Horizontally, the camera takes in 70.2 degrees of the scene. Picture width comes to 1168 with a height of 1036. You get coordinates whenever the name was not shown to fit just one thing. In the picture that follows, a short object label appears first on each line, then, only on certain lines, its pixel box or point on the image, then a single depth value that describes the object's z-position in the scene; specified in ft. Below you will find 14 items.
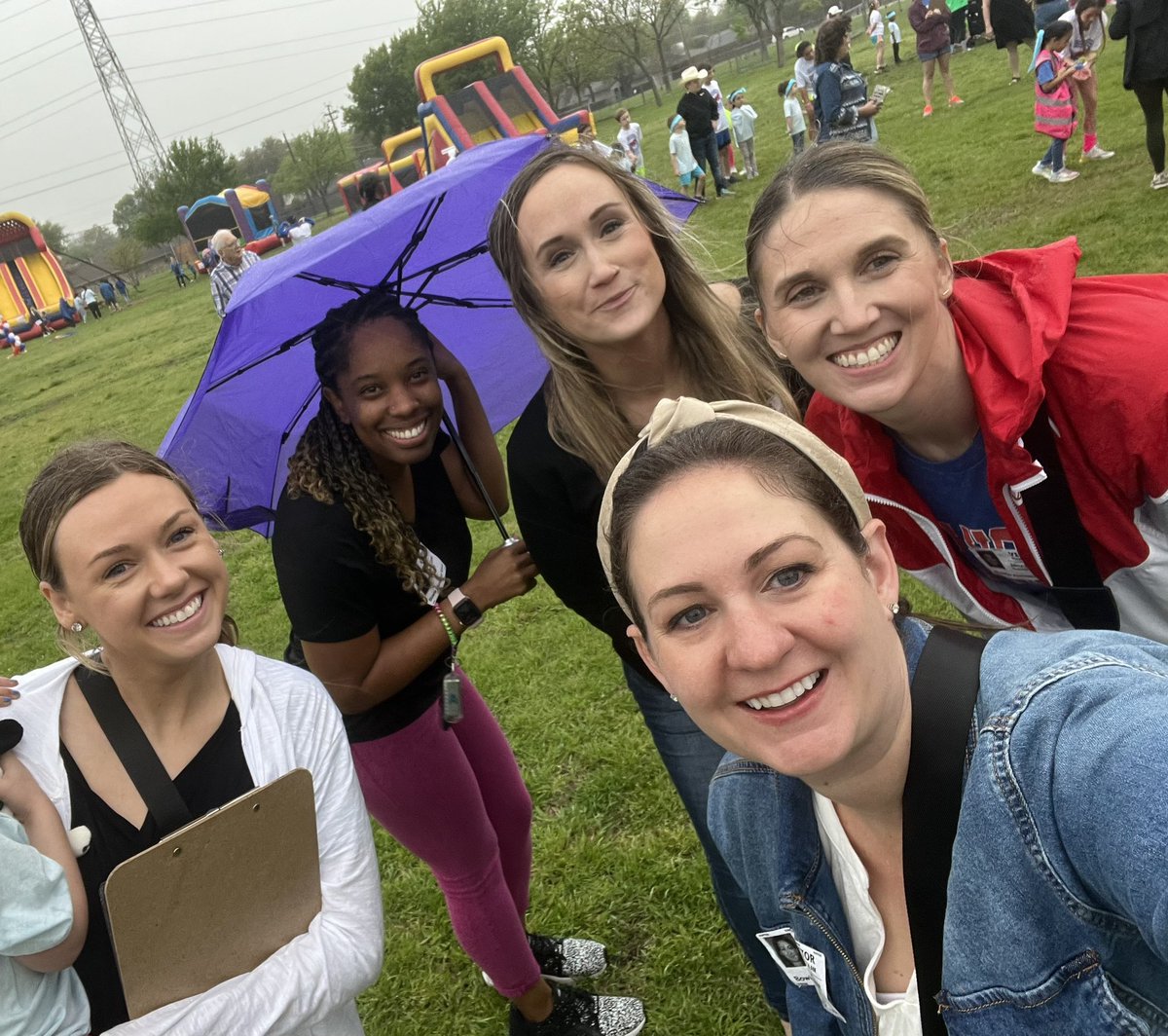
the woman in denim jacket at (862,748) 3.39
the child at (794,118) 50.75
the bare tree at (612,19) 159.33
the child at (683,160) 49.49
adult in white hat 47.06
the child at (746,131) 51.78
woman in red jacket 5.28
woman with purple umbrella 7.04
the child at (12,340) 98.53
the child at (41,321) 109.19
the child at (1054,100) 28.17
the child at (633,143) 60.95
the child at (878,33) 72.33
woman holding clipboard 5.59
